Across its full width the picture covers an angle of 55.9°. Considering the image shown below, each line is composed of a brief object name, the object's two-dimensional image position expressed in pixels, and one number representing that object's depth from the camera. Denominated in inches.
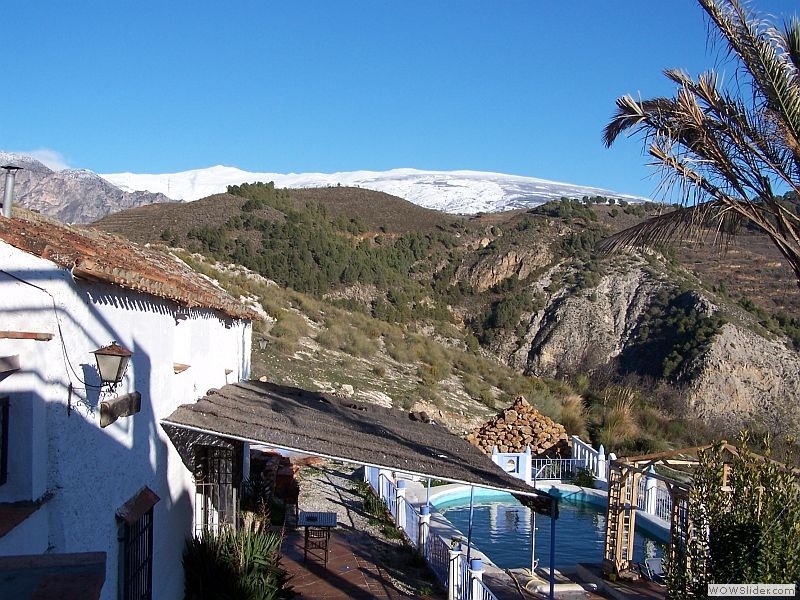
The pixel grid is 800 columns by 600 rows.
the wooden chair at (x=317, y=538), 419.4
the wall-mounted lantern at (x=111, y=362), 192.4
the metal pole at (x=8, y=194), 229.7
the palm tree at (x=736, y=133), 263.9
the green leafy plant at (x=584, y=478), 674.2
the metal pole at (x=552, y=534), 255.1
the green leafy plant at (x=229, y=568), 304.3
